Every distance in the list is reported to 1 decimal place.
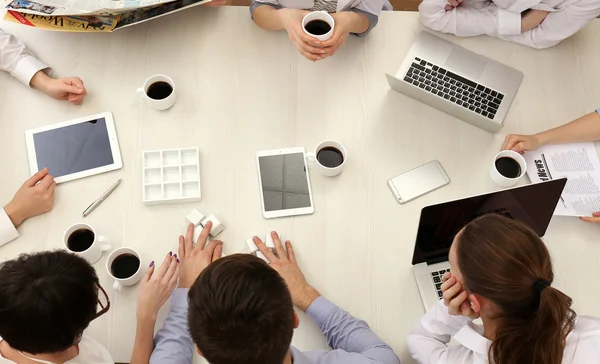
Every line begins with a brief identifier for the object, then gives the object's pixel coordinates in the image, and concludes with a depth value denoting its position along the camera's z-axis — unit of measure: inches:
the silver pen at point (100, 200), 51.6
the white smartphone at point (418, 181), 53.4
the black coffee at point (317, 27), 54.1
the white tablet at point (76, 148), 53.0
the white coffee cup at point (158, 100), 54.7
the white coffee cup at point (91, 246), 48.3
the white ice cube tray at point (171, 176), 52.1
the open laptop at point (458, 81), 55.8
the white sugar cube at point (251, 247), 50.8
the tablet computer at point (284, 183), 52.4
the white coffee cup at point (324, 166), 52.3
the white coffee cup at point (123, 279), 47.8
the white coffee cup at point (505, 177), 52.4
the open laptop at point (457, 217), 44.6
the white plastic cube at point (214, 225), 50.7
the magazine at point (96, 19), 54.5
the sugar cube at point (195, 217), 51.2
